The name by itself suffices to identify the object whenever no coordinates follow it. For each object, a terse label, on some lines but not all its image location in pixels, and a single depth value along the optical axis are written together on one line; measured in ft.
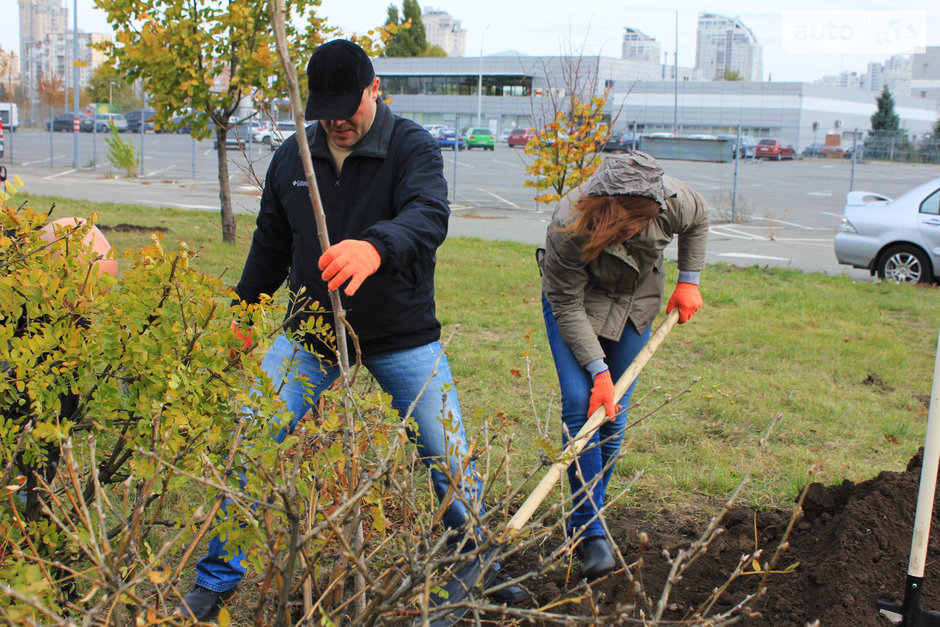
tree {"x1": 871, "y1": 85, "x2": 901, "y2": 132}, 164.14
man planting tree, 8.29
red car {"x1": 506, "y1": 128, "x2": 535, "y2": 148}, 145.94
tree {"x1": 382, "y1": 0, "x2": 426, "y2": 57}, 237.25
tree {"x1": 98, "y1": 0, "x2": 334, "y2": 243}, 29.14
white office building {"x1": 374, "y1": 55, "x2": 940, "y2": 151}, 184.55
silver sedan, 32.37
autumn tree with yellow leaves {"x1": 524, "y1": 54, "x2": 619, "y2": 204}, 33.40
